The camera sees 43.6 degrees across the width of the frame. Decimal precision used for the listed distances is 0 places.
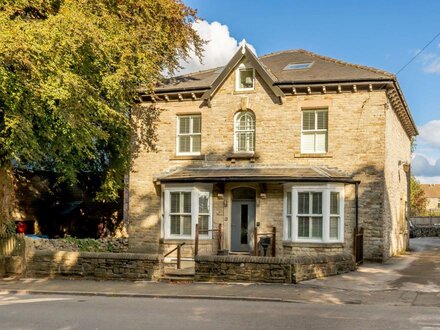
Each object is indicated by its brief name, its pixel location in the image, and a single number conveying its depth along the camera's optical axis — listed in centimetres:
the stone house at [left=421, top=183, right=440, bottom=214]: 11169
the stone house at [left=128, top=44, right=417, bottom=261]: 2186
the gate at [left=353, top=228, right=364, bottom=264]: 2017
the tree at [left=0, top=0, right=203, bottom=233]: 1659
